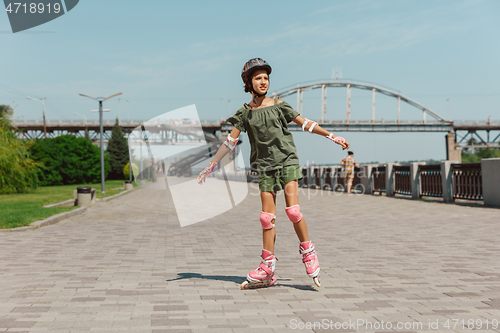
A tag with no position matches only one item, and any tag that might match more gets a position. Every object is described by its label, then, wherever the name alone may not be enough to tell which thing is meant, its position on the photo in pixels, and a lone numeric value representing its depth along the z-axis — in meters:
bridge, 110.19
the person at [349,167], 21.73
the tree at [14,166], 25.05
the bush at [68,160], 46.88
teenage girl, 4.63
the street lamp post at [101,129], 28.01
